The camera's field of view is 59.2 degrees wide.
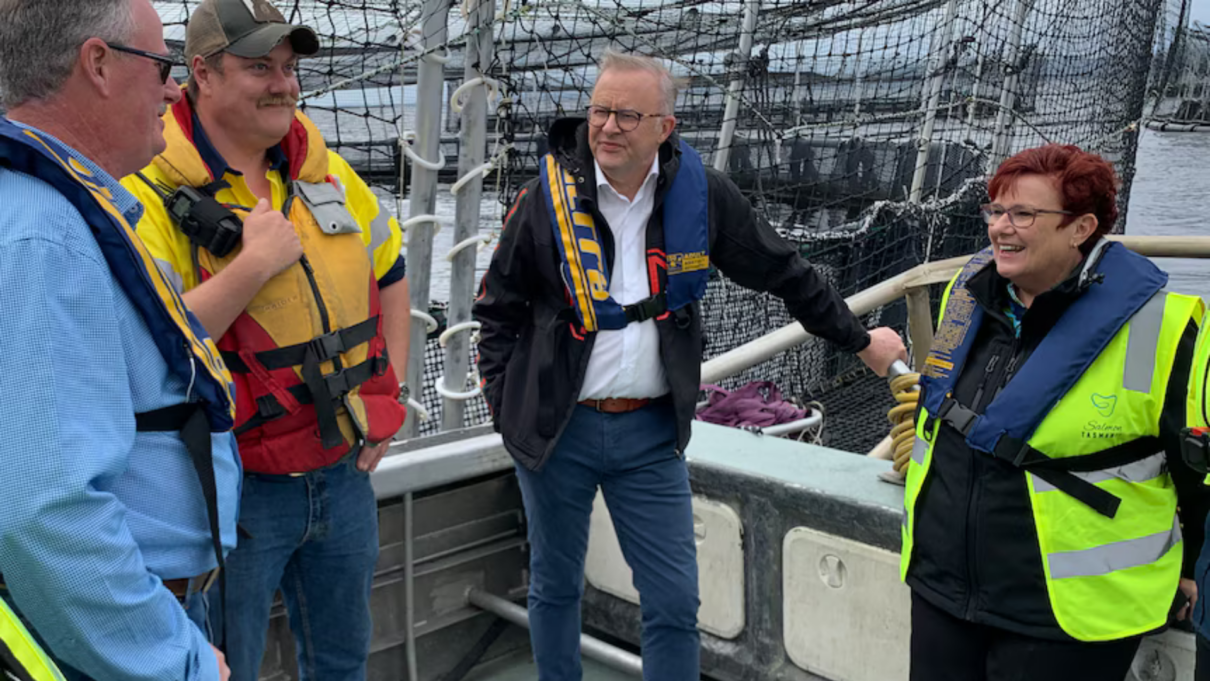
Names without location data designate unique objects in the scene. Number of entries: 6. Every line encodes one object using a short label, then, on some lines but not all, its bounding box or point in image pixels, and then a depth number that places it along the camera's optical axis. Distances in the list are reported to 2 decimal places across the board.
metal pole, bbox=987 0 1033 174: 8.96
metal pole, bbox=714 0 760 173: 6.42
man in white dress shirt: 2.33
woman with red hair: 1.81
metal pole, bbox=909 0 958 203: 7.94
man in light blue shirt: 1.09
